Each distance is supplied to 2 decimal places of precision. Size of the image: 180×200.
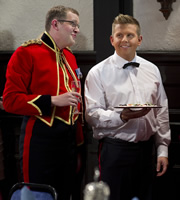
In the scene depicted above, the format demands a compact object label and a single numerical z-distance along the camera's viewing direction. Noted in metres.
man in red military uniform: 4.88
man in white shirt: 5.17
